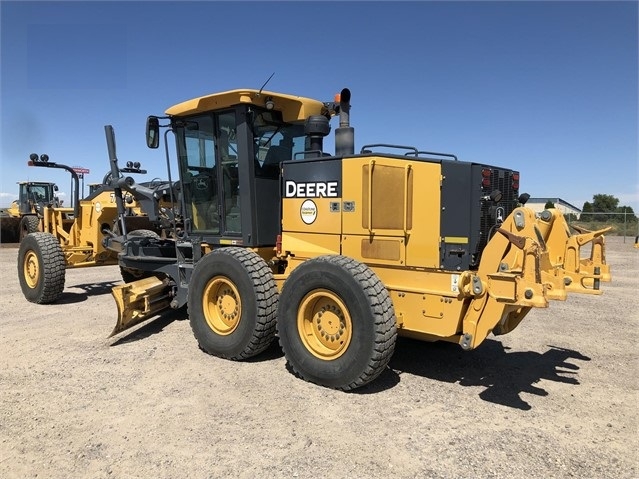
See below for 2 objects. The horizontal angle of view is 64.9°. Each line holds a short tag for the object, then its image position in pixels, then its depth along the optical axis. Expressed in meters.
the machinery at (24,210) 20.06
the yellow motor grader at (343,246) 4.36
